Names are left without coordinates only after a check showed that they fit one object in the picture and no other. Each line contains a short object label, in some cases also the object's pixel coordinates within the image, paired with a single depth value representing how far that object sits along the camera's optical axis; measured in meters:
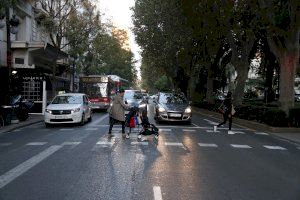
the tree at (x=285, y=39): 21.83
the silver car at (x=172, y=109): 22.58
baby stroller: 15.59
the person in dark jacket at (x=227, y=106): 20.19
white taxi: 20.64
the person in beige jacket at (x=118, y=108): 16.31
